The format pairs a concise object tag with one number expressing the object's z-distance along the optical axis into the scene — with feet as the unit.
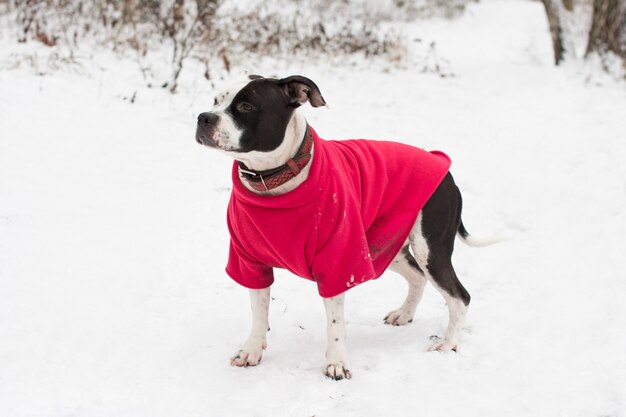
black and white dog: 10.91
